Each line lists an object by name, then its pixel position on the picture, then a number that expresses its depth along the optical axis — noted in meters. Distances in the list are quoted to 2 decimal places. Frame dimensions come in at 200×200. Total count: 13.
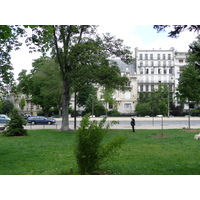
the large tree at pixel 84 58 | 20.75
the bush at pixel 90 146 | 7.20
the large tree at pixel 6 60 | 13.52
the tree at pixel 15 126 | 19.58
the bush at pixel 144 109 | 56.85
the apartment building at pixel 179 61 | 76.29
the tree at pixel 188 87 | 22.41
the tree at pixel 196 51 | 7.84
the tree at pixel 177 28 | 7.87
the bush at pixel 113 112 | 57.97
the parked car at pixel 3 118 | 39.86
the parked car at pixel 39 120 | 36.81
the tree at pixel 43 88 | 30.16
